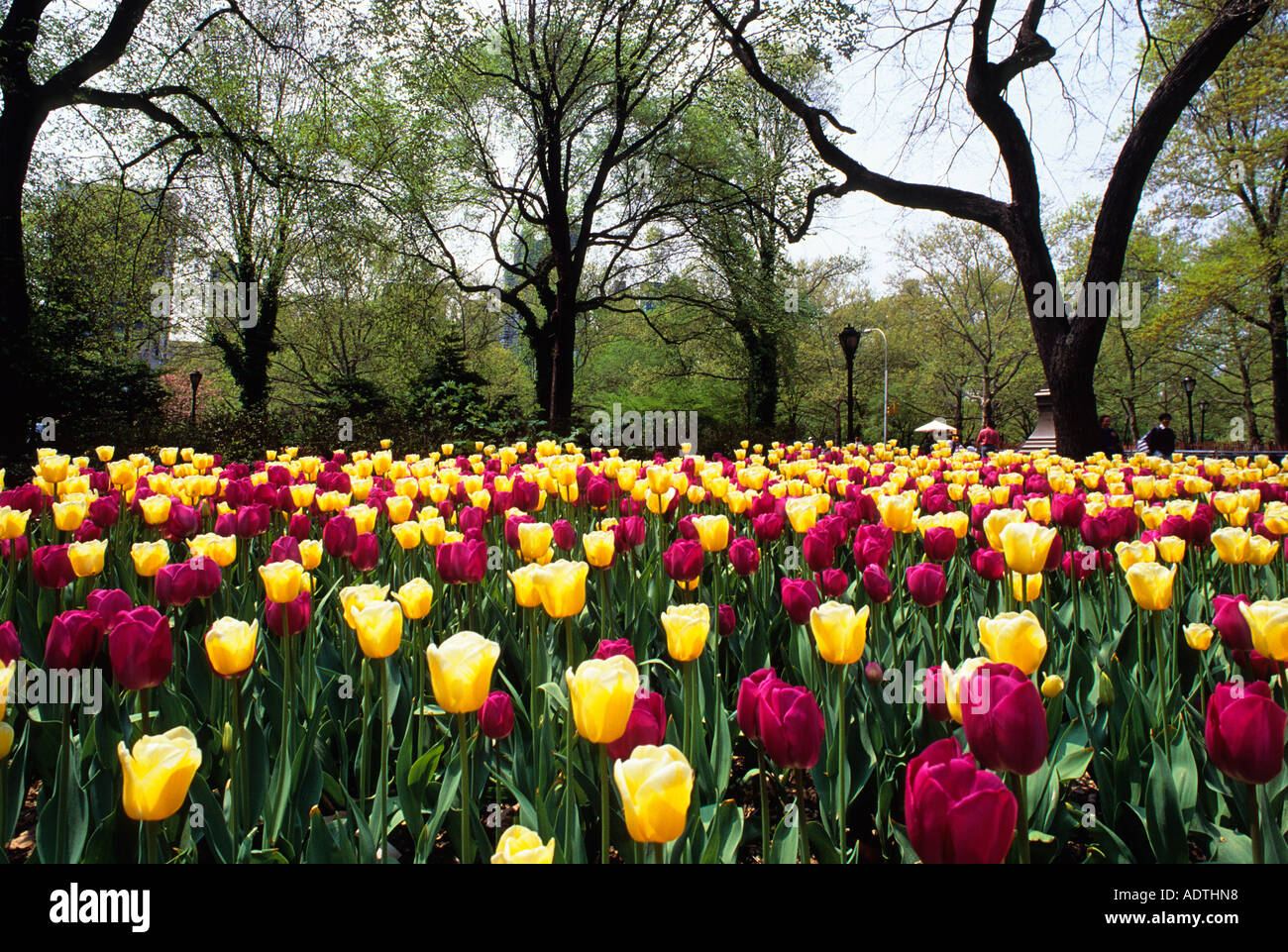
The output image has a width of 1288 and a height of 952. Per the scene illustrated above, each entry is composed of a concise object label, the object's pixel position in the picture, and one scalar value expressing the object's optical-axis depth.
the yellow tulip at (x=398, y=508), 3.01
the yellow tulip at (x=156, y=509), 3.07
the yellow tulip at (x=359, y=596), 1.71
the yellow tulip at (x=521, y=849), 0.89
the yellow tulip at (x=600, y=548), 2.38
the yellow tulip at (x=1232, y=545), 2.39
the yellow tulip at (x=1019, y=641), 1.51
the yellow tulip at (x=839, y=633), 1.53
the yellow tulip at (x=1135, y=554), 2.28
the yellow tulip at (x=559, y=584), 1.68
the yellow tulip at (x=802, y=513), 2.92
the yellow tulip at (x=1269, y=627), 1.54
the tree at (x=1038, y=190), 10.02
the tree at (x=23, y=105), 10.91
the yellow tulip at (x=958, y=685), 1.30
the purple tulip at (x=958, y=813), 0.89
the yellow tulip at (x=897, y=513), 2.92
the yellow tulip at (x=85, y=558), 2.38
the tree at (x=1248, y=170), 17.52
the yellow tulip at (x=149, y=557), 2.30
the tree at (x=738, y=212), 18.64
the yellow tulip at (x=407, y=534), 2.67
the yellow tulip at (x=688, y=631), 1.51
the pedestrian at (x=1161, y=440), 12.88
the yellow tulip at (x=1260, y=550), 2.51
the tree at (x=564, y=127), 16.58
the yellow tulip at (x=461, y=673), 1.27
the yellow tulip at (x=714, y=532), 2.65
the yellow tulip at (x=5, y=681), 1.20
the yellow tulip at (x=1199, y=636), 1.99
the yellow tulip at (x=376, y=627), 1.56
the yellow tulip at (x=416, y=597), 1.88
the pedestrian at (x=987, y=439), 16.55
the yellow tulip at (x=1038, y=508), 3.05
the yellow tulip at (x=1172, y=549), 2.56
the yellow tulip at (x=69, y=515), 2.90
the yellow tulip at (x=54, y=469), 3.66
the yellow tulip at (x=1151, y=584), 1.96
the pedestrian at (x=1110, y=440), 12.64
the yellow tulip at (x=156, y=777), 1.10
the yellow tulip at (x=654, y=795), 0.94
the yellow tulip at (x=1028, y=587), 2.18
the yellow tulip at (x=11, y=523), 2.70
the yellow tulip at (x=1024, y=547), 2.05
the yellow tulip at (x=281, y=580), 1.88
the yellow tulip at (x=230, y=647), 1.52
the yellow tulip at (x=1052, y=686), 1.81
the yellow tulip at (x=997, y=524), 2.59
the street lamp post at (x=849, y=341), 16.12
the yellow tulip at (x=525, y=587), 1.86
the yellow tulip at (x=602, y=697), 1.13
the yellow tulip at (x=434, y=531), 2.73
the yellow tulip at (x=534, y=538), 2.41
